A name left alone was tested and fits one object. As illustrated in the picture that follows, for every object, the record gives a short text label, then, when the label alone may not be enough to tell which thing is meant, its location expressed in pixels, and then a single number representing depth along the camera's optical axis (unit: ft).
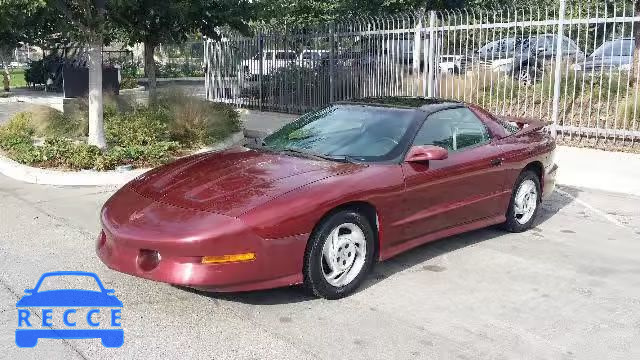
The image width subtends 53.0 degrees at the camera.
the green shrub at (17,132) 34.14
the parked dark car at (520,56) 39.68
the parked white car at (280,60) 53.52
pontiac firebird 13.21
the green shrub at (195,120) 36.17
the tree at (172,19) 36.27
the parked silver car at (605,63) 35.89
